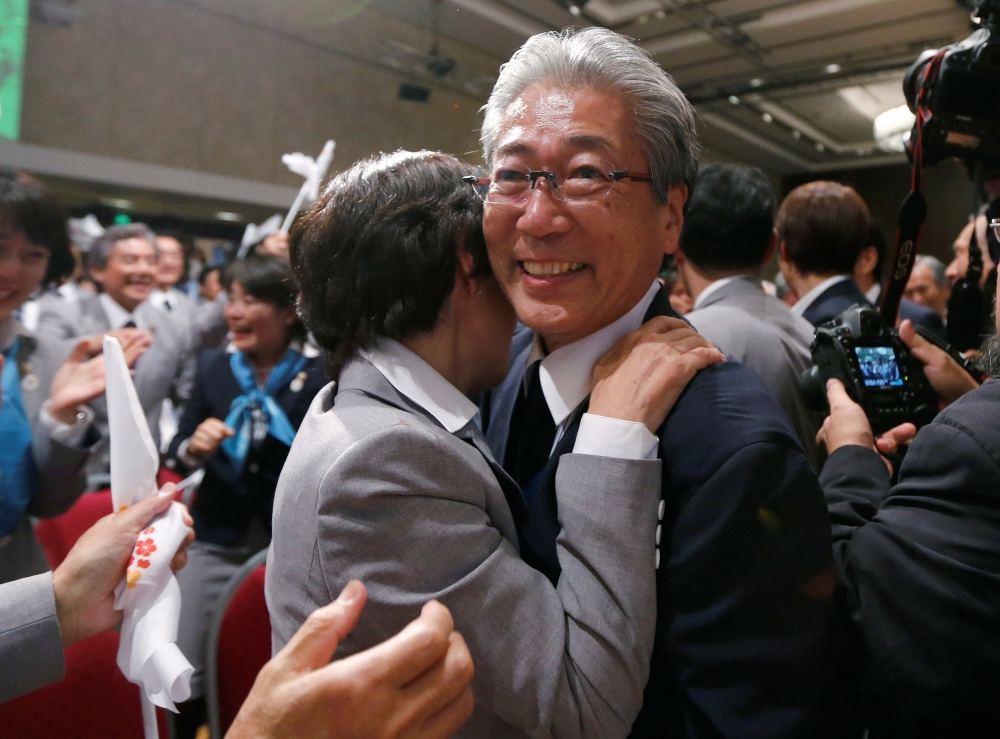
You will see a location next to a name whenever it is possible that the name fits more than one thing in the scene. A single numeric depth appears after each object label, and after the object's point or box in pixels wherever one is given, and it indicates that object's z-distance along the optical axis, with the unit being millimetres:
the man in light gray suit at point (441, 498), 784
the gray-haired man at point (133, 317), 2711
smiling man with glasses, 845
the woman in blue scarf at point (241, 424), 2297
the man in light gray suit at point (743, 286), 1820
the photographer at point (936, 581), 820
